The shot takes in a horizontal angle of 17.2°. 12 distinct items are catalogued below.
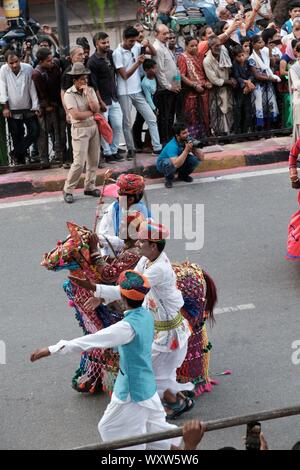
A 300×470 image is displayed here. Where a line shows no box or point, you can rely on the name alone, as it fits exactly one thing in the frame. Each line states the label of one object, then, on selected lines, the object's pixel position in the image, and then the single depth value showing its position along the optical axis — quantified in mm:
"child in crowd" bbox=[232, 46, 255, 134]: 13211
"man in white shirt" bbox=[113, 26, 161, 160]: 12344
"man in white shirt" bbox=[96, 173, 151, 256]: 7906
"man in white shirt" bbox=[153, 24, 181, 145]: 12727
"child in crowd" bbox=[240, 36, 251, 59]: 13344
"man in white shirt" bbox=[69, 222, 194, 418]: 6777
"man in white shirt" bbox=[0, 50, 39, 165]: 12195
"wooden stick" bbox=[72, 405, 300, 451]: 4785
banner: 18578
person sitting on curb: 11625
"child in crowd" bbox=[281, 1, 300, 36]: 15555
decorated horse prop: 7027
